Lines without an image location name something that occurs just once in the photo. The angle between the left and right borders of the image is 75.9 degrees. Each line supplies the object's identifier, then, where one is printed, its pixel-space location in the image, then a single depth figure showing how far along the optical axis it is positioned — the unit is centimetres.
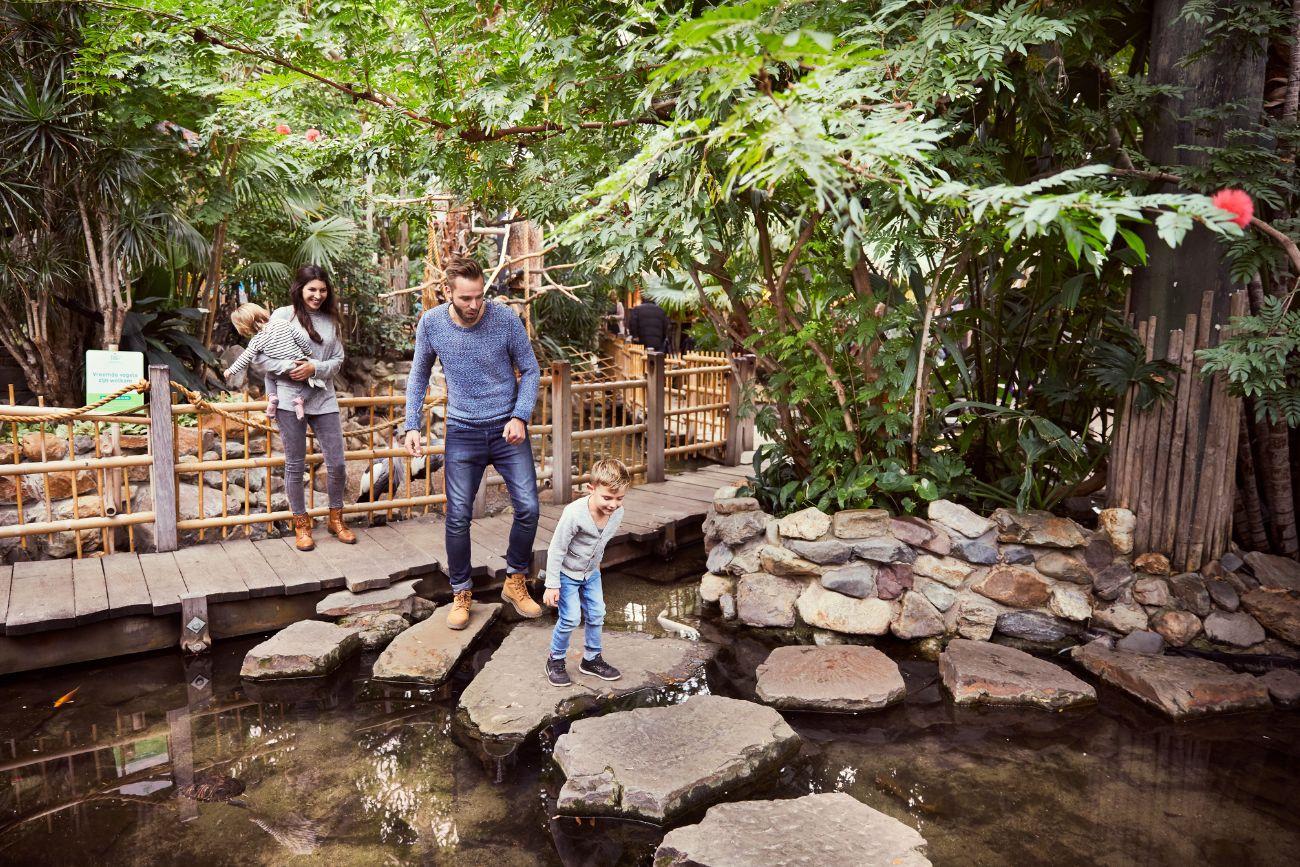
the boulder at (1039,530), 430
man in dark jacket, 1135
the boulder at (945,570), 438
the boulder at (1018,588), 432
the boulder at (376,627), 426
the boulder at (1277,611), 403
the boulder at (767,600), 455
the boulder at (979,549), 436
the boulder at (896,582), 442
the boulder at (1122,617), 423
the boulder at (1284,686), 362
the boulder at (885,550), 438
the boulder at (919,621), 436
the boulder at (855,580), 440
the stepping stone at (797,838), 245
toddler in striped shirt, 454
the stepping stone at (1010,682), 367
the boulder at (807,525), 449
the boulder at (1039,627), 430
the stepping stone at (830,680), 362
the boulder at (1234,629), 409
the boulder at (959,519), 436
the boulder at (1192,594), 416
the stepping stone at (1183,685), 356
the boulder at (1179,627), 414
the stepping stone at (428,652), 389
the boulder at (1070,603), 428
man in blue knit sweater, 399
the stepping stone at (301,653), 390
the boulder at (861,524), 445
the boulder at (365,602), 438
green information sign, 471
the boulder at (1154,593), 420
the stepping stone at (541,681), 341
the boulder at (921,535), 439
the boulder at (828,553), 443
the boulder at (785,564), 452
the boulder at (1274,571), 413
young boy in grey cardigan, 335
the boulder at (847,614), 439
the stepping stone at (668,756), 282
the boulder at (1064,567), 430
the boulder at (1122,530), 431
